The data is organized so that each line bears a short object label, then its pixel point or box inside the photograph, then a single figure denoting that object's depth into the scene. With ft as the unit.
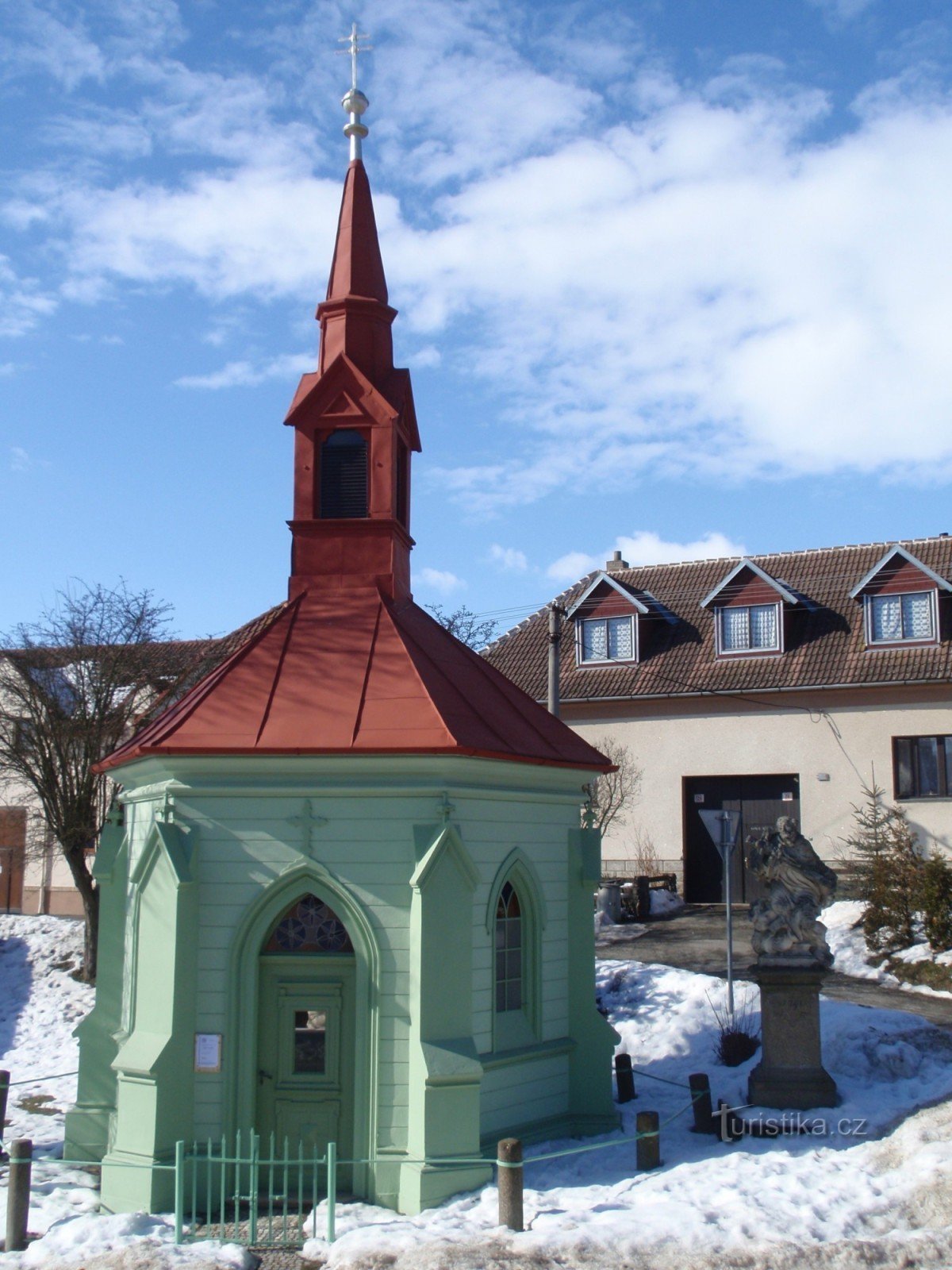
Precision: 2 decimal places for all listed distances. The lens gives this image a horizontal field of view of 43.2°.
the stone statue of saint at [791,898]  41.88
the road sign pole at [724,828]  46.91
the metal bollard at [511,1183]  32.14
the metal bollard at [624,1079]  46.47
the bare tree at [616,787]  91.09
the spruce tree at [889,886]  65.26
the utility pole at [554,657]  75.20
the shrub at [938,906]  62.69
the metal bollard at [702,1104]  41.45
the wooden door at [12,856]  92.79
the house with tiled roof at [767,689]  87.86
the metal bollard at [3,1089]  43.70
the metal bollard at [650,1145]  36.91
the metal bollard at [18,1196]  33.22
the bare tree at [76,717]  69.97
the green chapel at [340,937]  36.22
